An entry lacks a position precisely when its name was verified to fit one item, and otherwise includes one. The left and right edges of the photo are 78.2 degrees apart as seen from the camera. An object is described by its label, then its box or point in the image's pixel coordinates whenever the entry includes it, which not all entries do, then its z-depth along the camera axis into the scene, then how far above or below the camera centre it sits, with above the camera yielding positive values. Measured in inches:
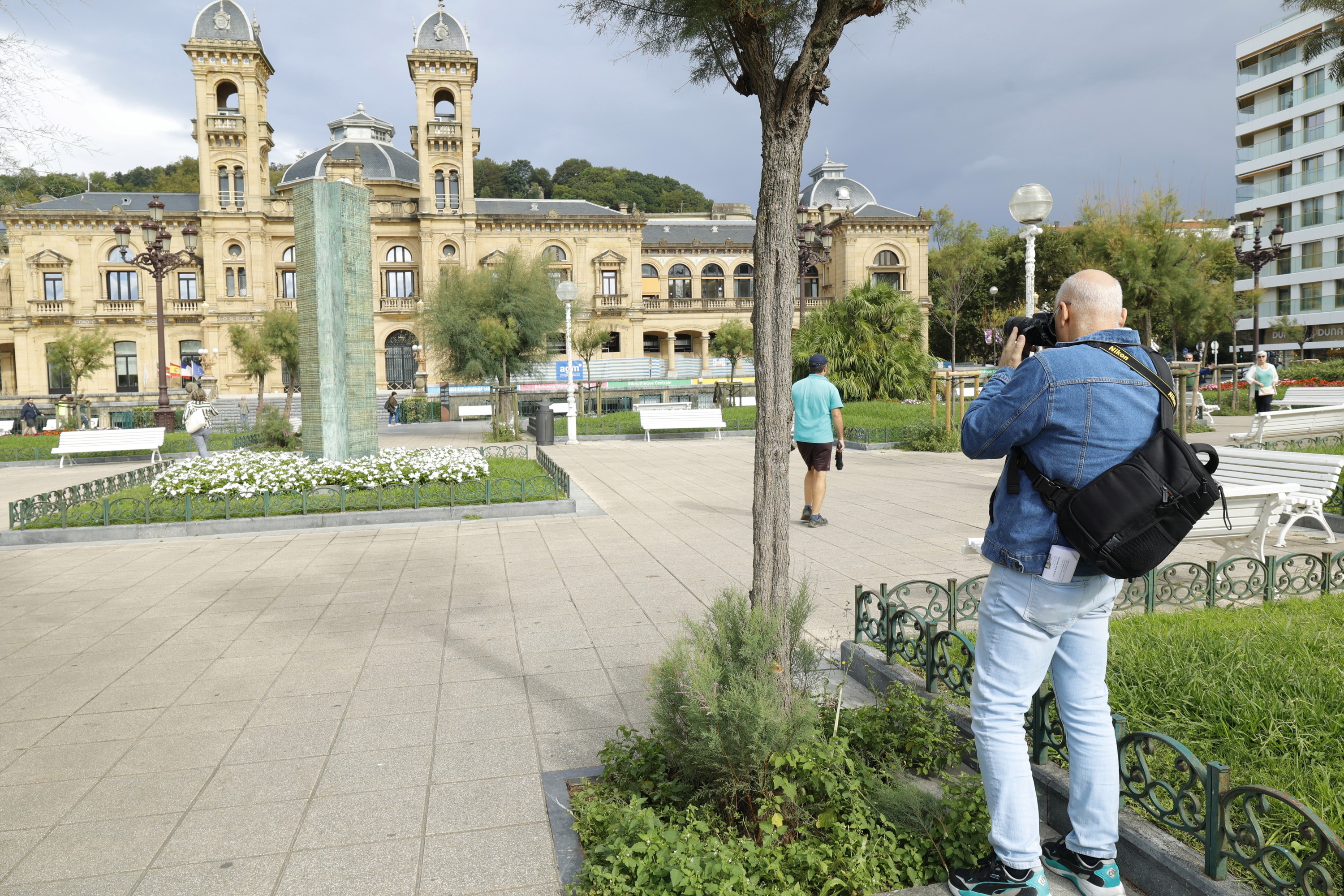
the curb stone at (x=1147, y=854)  93.2 -55.8
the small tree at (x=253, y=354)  1338.6 +82.7
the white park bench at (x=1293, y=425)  452.8 -23.3
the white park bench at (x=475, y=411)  1218.6 -16.3
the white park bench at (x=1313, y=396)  690.2 -11.4
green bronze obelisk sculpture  473.1 +51.0
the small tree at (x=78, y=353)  1453.0 +96.9
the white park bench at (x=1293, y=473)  247.1 -28.3
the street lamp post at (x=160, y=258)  956.0 +184.3
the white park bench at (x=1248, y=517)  231.0 -38.2
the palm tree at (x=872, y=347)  978.1 +54.2
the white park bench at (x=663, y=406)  984.3 -12.7
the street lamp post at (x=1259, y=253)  999.0 +163.0
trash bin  830.5 -27.0
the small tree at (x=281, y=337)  1278.3 +103.6
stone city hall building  1978.3 +402.6
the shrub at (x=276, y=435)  676.1 -24.8
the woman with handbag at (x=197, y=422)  591.2 -11.8
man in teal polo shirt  346.3 -14.1
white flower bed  413.1 -36.5
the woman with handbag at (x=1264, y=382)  655.1 +1.7
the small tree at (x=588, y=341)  1622.8 +113.2
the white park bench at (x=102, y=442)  683.4 -28.2
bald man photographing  88.5 -21.7
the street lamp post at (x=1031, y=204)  343.9 +77.2
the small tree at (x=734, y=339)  1494.8 +100.8
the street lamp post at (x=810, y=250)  902.4 +166.1
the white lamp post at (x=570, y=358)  826.8 +40.7
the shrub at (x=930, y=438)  663.8 -39.2
